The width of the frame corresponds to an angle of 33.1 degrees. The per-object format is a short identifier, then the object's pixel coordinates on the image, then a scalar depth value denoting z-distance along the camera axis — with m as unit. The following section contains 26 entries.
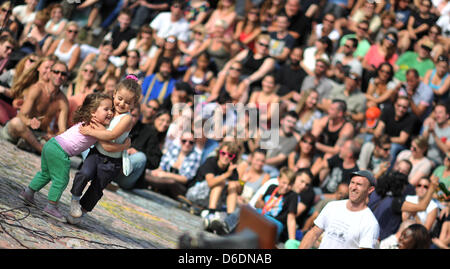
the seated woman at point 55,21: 15.59
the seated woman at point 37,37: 14.59
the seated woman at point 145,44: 15.41
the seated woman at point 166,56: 14.94
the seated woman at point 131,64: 14.12
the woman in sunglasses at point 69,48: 14.52
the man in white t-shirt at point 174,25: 15.94
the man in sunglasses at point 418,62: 14.27
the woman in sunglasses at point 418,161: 12.15
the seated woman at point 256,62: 14.34
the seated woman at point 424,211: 11.19
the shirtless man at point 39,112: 10.60
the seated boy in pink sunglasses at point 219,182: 11.18
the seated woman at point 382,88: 13.59
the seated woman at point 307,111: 13.42
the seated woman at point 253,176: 11.89
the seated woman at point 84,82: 12.48
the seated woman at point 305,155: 12.61
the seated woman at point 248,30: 15.47
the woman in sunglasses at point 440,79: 13.83
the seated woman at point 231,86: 13.91
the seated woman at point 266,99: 13.60
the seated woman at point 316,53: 14.50
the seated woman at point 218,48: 15.07
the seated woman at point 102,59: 14.52
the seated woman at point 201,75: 14.56
